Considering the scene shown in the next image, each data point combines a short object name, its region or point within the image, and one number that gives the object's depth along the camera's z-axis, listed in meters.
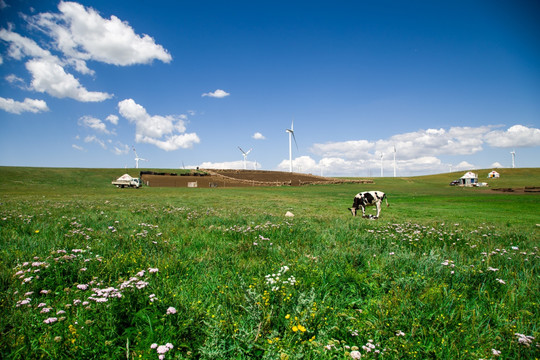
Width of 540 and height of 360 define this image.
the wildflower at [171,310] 3.68
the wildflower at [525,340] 3.32
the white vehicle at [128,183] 79.38
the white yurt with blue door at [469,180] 114.03
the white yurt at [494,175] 155.09
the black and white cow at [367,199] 22.95
